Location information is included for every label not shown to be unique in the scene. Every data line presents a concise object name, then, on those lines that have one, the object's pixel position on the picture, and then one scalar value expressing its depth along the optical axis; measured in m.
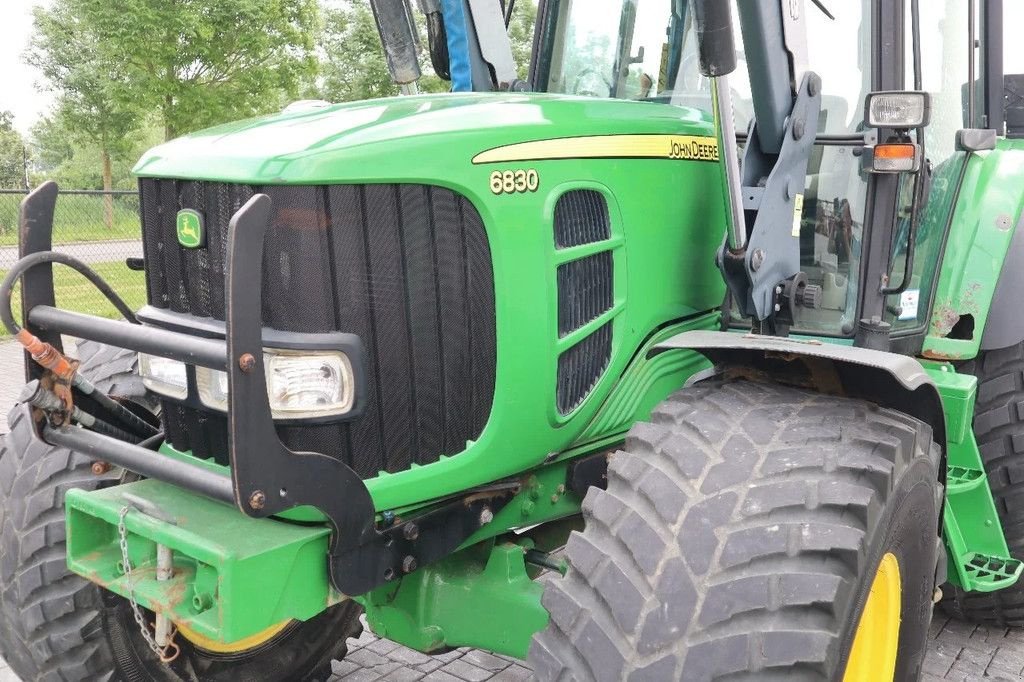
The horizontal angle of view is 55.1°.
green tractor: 2.12
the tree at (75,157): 24.59
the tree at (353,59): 20.45
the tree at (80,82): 18.22
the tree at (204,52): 14.30
